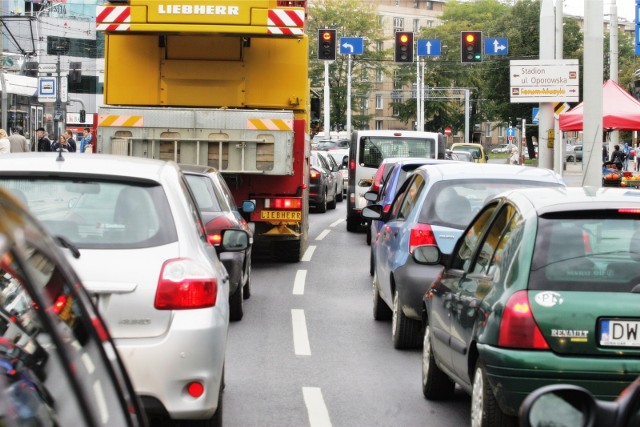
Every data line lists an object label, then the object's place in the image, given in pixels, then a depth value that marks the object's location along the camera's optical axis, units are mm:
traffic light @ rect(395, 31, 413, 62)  41719
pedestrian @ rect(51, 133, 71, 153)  36906
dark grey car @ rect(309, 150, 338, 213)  30230
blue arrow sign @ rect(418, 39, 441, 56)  53406
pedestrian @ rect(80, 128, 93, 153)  37766
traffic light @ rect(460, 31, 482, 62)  39562
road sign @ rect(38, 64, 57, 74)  50406
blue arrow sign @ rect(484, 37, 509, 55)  47406
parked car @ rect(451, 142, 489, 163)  53406
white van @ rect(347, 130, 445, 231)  24203
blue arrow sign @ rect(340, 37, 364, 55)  52906
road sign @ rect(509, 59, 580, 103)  26062
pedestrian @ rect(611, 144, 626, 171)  43469
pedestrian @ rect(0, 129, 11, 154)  25797
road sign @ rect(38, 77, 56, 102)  35438
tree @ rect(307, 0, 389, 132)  104188
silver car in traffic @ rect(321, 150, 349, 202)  34625
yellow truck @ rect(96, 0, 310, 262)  15508
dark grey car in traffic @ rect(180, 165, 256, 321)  11266
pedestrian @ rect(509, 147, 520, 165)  58000
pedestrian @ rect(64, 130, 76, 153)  40131
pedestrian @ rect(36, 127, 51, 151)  34238
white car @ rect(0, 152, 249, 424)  5633
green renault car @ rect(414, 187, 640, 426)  5715
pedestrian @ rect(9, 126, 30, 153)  28375
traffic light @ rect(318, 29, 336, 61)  40312
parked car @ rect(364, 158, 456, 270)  15801
